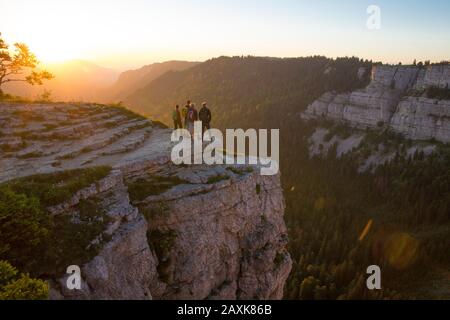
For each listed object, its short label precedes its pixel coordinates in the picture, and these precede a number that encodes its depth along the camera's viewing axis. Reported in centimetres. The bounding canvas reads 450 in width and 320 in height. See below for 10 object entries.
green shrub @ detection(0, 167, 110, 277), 1435
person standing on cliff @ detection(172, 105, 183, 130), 3228
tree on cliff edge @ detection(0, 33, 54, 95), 4116
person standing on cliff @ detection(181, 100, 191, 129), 3189
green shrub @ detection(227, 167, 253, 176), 2640
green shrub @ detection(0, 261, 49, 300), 1138
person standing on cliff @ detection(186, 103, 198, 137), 3156
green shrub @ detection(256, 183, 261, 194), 2721
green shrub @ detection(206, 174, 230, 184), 2426
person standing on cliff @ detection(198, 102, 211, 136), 3092
